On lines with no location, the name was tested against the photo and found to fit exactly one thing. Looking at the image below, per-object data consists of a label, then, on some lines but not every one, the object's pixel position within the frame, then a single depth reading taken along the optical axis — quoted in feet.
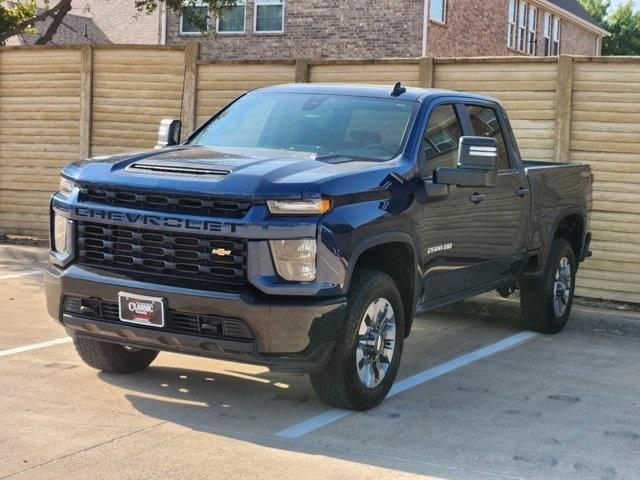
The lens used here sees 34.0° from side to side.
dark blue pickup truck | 18.84
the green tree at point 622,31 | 156.46
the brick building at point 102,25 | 113.39
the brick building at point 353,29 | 85.71
